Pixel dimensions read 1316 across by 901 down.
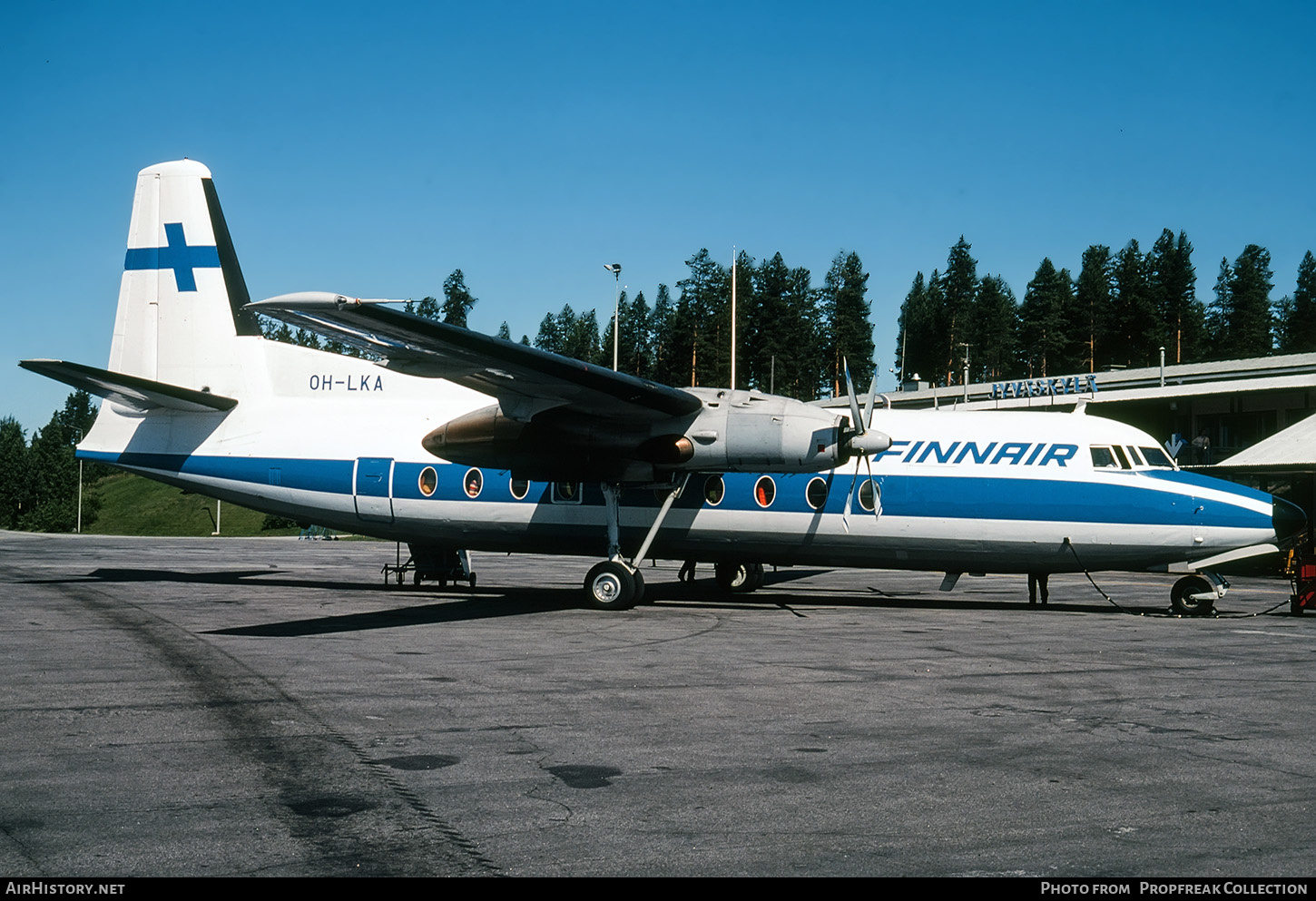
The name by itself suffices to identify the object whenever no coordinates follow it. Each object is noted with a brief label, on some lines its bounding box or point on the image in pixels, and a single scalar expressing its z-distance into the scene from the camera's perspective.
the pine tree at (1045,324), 116.75
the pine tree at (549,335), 154.38
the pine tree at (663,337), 113.88
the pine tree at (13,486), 130.25
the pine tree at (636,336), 131.12
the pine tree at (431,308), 133.25
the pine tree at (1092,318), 115.81
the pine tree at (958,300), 121.12
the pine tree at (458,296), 132.88
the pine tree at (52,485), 109.38
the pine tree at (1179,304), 117.94
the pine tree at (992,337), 129.38
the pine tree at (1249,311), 118.19
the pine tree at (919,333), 129.75
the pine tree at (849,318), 114.31
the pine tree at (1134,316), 111.94
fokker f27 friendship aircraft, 18.38
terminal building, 34.72
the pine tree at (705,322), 103.81
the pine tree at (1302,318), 120.94
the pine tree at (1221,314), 127.31
